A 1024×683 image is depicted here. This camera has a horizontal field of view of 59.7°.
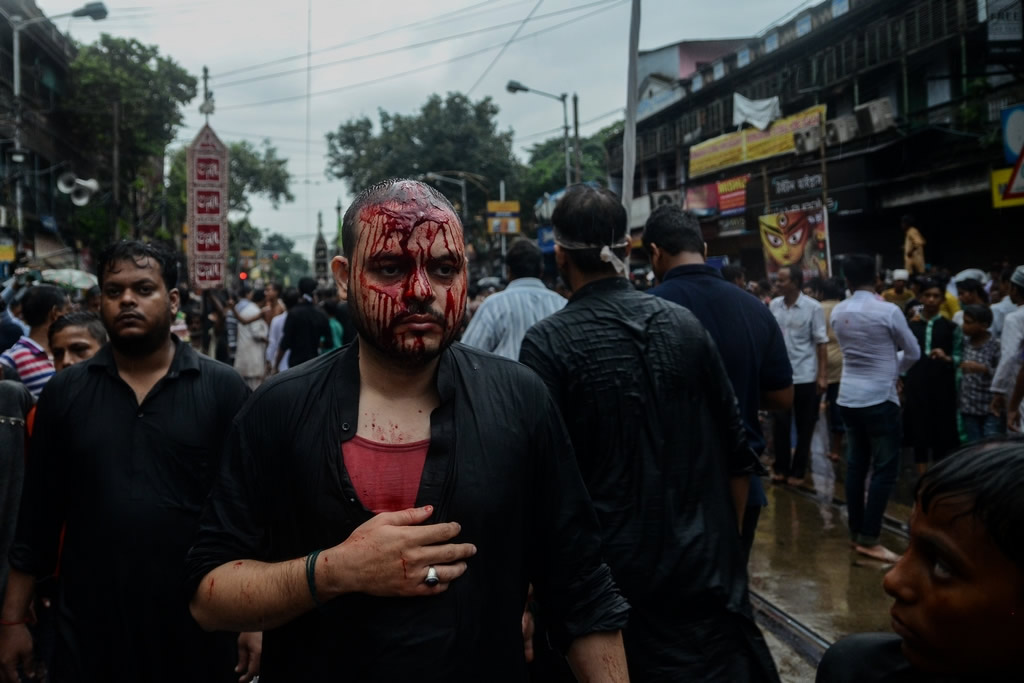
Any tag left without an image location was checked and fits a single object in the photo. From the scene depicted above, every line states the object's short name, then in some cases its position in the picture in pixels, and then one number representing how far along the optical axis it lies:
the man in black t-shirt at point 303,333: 9.65
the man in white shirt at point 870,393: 5.94
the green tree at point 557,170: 52.03
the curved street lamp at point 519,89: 33.34
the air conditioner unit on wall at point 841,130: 22.40
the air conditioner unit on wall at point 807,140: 23.97
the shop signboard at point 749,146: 25.02
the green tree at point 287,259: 129.88
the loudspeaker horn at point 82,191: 27.28
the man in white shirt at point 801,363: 8.18
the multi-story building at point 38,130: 26.58
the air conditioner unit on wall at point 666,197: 32.28
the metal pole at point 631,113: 6.73
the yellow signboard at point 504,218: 36.41
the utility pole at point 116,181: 29.17
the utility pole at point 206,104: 25.61
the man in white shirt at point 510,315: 4.84
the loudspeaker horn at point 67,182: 27.26
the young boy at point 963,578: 1.25
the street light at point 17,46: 20.81
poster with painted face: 11.99
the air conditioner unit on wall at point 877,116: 21.25
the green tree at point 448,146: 52.66
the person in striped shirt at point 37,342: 4.62
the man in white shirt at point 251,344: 11.22
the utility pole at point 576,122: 27.87
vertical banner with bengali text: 14.09
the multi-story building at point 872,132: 18.23
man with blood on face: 1.62
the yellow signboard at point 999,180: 11.81
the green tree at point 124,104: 33.16
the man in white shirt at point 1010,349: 5.81
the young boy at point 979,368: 7.31
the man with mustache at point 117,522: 2.81
